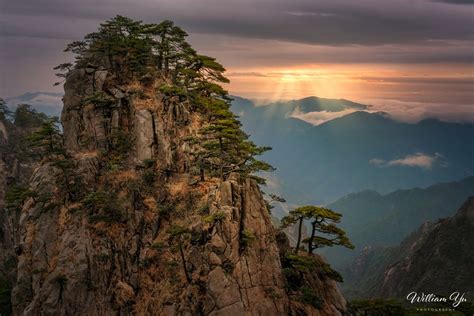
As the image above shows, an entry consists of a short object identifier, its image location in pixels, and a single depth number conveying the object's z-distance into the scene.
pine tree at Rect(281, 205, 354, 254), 47.69
